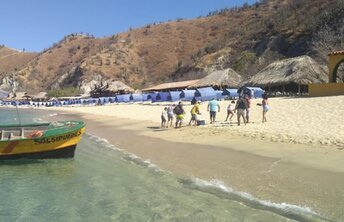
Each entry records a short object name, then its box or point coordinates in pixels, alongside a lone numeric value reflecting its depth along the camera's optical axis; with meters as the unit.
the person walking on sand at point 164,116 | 23.80
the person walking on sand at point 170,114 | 23.67
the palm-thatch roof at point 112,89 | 68.19
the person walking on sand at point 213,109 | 22.41
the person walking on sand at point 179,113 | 22.41
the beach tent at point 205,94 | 40.44
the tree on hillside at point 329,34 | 45.88
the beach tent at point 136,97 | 54.24
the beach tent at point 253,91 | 37.27
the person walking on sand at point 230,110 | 22.64
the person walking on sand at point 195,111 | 22.77
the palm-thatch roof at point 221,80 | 47.59
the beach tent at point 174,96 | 44.06
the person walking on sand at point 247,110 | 20.69
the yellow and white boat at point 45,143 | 15.41
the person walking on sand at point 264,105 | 20.78
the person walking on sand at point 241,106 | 20.12
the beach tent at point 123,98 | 56.97
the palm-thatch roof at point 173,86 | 53.31
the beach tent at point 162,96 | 45.23
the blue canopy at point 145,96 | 52.62
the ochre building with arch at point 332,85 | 27.25
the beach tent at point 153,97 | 47.03
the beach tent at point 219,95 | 40.41
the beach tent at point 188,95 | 42.66
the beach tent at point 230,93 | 39.78
